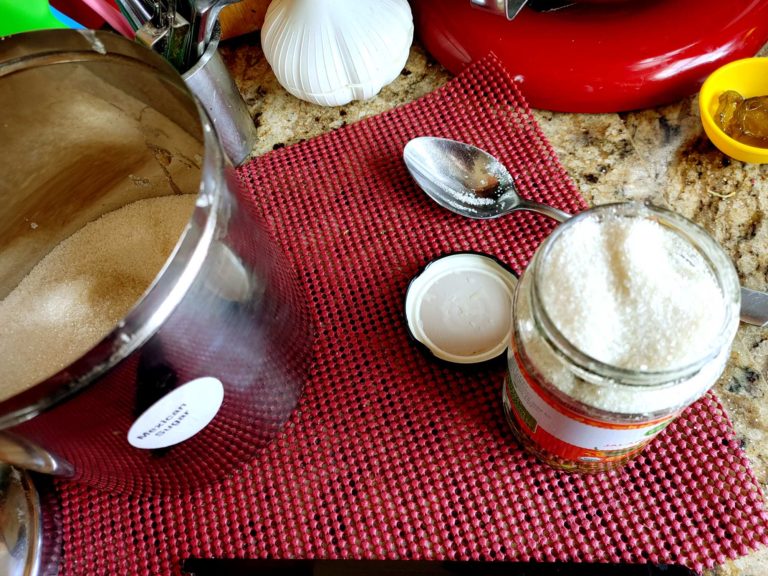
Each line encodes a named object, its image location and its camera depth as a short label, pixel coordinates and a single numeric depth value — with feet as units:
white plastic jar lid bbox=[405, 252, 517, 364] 1.51
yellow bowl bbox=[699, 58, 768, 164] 1.74
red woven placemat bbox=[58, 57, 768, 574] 1.33
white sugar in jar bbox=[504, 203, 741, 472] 0.98
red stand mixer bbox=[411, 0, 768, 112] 1.79
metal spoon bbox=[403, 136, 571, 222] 1.68
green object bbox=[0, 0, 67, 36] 1.57
